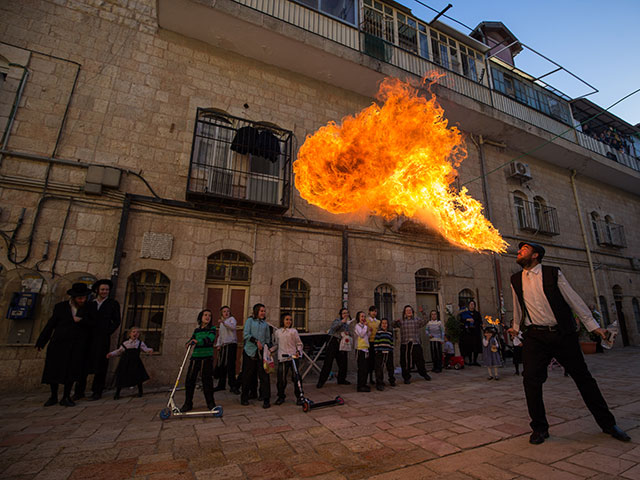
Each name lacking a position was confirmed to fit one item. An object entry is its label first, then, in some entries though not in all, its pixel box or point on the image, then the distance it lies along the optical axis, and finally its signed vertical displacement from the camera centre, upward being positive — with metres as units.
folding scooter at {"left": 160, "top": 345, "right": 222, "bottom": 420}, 4.20 -1.27
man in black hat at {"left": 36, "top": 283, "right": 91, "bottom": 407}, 4.91 -0.43
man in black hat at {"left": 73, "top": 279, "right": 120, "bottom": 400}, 5.42 -0.35
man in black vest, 3.21 -0.18
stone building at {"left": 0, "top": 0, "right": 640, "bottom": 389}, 6.49 +3.61
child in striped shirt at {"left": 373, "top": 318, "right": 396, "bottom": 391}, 6.51 -0.57
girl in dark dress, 5.50 -0.87
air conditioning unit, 12.89 +6.19
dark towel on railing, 8.27 +4.59
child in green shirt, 4.62 -0.64
